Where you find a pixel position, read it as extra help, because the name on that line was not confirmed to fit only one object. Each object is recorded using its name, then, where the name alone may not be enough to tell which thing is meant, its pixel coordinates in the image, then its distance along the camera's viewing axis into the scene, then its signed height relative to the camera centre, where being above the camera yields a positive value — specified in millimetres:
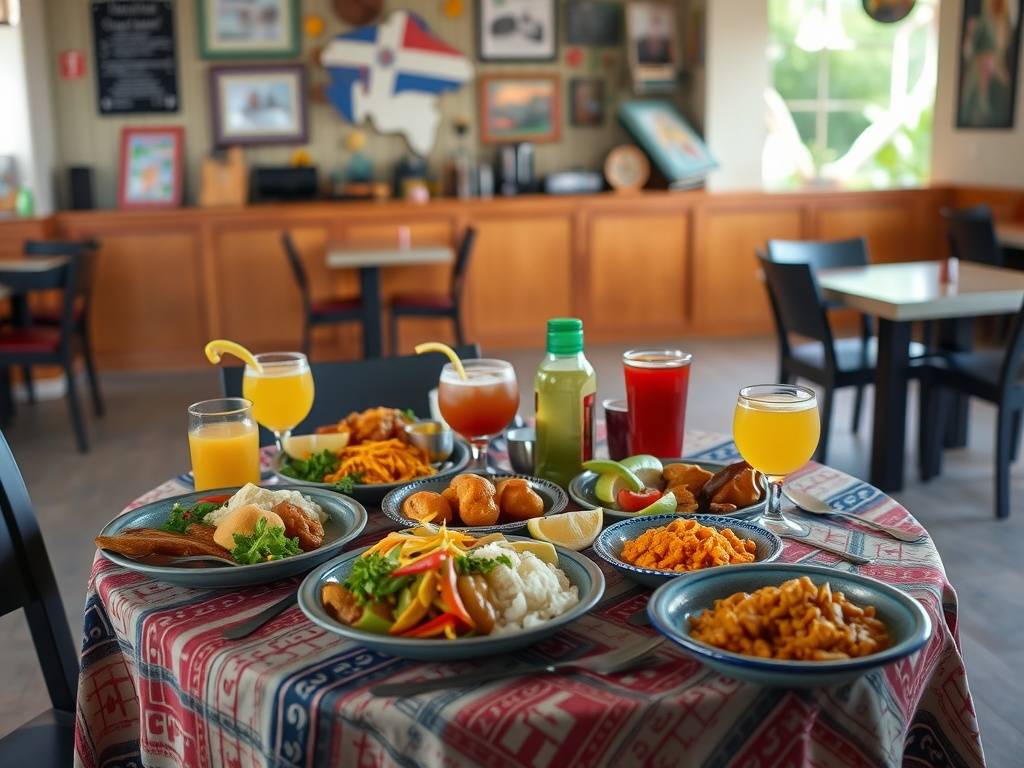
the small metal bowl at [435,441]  1806 -432
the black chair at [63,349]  4949 -739
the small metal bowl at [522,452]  1726 -432
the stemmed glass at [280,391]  1856 -357
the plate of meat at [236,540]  1310 -447
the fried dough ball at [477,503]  1439 -427
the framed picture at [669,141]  7180 +184
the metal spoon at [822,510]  1452 -480
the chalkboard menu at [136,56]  6926 +780
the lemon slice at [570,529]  1388 -447
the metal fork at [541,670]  1059 -486
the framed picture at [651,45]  7367 +830
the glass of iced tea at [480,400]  1702 -347
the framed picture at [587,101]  7496 +473
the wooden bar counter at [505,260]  6742 -547
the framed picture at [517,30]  7273 +936
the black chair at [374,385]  2377 -451
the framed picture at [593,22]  7383 +989
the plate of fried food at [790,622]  1024 -450
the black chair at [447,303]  6062 -709
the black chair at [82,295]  5332 -555
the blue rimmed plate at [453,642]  1083 -454
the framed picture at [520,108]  7391 +430
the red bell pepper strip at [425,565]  1137 -398
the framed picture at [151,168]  6992 +78
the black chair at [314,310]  6008 -721
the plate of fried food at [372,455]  1670 -440
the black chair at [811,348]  4027 -681
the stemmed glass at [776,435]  1465 -353
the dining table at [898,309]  3752 -491
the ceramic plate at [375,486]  1617 -457
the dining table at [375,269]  5758 -486
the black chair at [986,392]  3762 -805
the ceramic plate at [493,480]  1412 -446
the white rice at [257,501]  1439 -420
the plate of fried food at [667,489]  1511 -444
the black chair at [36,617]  1611 -658
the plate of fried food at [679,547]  1280 -449
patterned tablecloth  1023 -512
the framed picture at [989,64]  6465 +593
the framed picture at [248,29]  7039 +947
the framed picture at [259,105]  7125 +469
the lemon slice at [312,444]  1787 -429
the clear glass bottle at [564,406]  1660 -352
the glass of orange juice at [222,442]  1640 -389
